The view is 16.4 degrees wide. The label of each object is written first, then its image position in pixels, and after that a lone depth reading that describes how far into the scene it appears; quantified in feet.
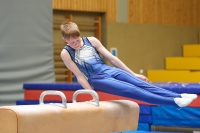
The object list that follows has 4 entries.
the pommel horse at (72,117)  21.76
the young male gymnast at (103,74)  26.24
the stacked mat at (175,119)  35.41
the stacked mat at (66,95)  37.46
